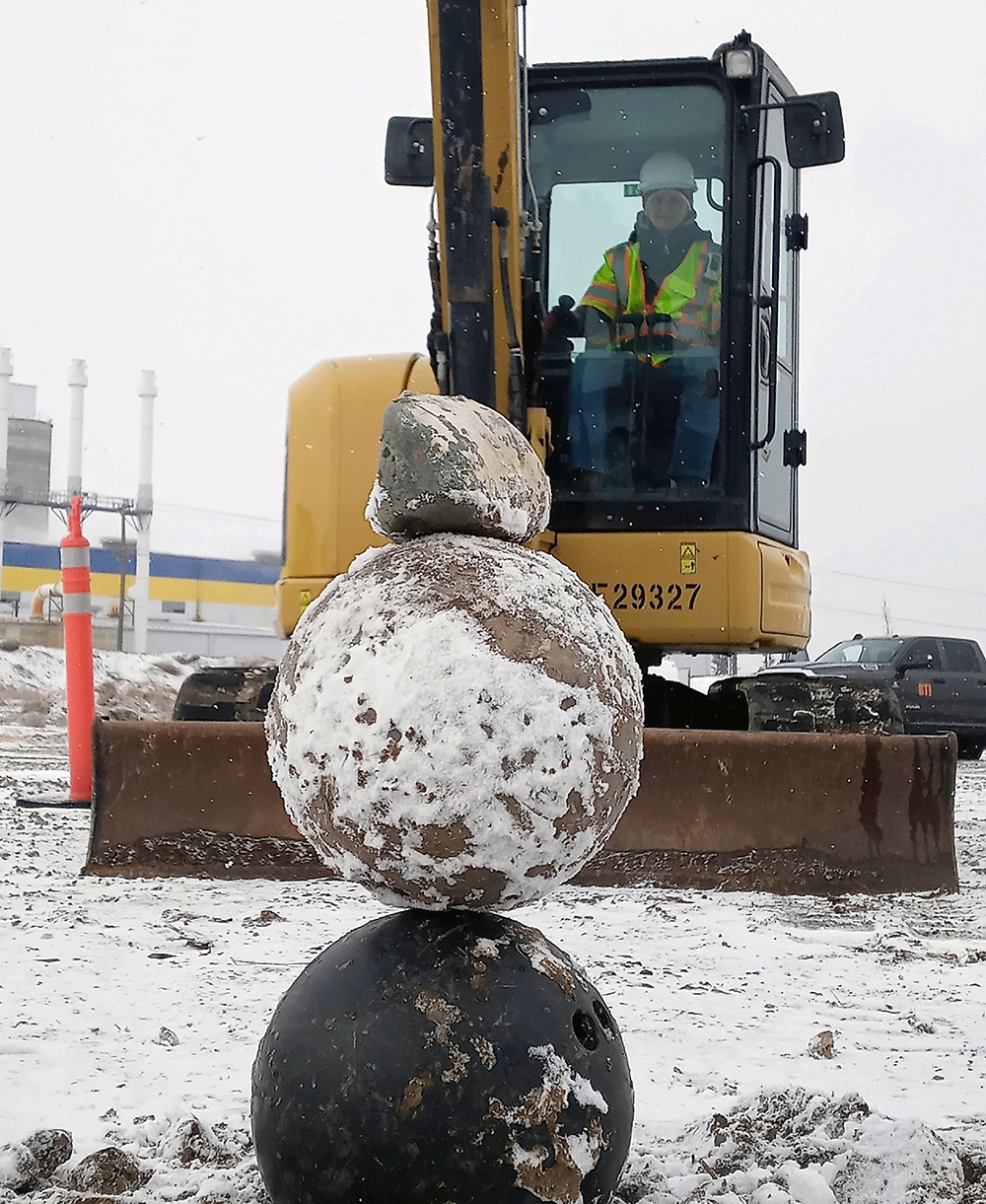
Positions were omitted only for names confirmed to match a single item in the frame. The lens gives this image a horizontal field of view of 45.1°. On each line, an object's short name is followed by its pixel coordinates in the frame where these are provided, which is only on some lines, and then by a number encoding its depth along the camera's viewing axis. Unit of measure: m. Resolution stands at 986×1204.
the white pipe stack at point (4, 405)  24.30
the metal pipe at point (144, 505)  25.25
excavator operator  4.68
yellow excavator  4.14
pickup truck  12.48
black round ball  1.57
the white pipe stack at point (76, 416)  22.67
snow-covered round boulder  1.59
